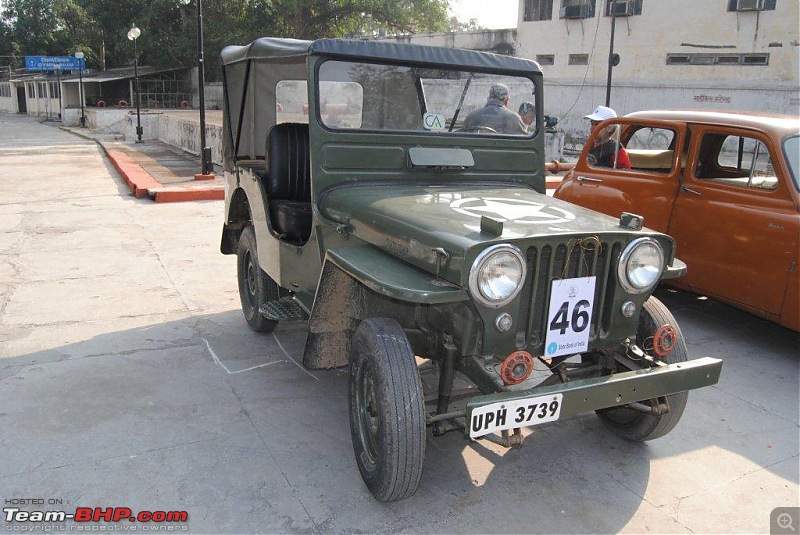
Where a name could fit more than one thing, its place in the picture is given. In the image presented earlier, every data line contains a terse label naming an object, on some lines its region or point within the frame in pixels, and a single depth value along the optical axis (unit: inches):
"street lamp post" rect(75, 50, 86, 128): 1120.5
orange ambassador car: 182.2
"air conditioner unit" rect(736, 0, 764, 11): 757.3
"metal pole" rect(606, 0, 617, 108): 718.8
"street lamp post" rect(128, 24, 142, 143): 820.0
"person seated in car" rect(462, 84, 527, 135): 162.6
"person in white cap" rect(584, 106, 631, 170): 240.4
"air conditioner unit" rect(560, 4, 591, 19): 952.3
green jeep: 107.0
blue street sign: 1473.9
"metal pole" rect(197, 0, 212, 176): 475.5
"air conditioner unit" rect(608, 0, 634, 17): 890.7
